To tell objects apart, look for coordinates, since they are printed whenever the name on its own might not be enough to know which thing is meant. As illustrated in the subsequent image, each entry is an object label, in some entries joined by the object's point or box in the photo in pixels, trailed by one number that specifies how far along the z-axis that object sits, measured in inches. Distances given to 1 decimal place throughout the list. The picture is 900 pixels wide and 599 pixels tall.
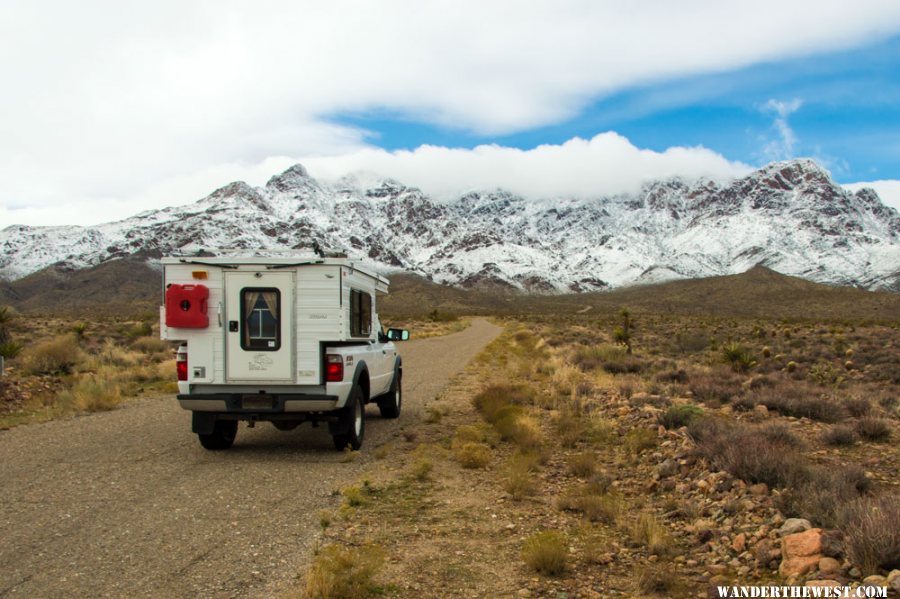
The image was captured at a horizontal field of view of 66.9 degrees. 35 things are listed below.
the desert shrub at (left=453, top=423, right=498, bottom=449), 414.6
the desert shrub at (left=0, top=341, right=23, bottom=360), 766.5
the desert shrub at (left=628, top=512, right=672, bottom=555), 229.0
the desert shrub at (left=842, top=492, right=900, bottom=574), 180.1
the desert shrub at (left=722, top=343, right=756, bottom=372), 789.9
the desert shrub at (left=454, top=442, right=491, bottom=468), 358.6
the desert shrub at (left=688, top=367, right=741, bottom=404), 548.5
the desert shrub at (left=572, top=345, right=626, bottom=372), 847.3
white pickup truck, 356.5
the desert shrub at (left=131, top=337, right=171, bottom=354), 1066.6
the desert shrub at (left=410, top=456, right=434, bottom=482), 333.4
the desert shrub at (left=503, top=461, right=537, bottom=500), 297.3
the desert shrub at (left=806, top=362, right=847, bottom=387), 731.4
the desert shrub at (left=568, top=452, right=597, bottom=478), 331.6
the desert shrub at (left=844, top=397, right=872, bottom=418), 467.5
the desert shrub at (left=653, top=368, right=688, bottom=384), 688.4
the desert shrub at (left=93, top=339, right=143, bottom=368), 868.7
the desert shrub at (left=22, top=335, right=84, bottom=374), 737.6
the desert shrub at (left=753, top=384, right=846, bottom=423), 462.0
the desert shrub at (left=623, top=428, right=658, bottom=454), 372.5
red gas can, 354.6
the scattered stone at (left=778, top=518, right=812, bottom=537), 214.7
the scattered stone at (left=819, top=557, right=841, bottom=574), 186.1
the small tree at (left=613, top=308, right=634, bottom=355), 1178.0
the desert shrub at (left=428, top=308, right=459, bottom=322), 2896.7
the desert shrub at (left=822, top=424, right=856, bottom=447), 377.4
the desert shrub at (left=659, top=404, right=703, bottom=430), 408.9
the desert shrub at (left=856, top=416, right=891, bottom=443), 391.5
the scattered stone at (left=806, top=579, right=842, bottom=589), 175.4
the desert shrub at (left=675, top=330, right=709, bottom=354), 1240.2
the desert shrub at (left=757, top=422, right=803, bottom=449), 342.0
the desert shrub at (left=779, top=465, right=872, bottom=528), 220.5
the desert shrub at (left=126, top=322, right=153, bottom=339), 1358.3
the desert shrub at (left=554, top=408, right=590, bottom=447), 412.1
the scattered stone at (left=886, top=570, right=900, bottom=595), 166.4
